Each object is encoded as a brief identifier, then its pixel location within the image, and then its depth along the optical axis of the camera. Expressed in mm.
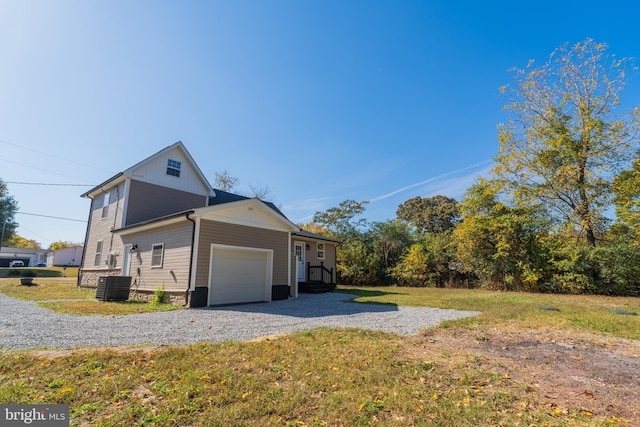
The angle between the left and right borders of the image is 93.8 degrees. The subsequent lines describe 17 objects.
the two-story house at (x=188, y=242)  9953
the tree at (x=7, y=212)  37750
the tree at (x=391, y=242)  23938
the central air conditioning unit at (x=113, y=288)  10641
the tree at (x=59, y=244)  60312
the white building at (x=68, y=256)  46125
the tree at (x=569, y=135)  16188
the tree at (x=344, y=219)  26312
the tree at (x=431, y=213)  34469
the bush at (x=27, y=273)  23052
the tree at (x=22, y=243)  59956
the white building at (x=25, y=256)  44538
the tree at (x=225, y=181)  31641
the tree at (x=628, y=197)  14831
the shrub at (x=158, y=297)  10117
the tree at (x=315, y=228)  28281
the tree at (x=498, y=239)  16703
